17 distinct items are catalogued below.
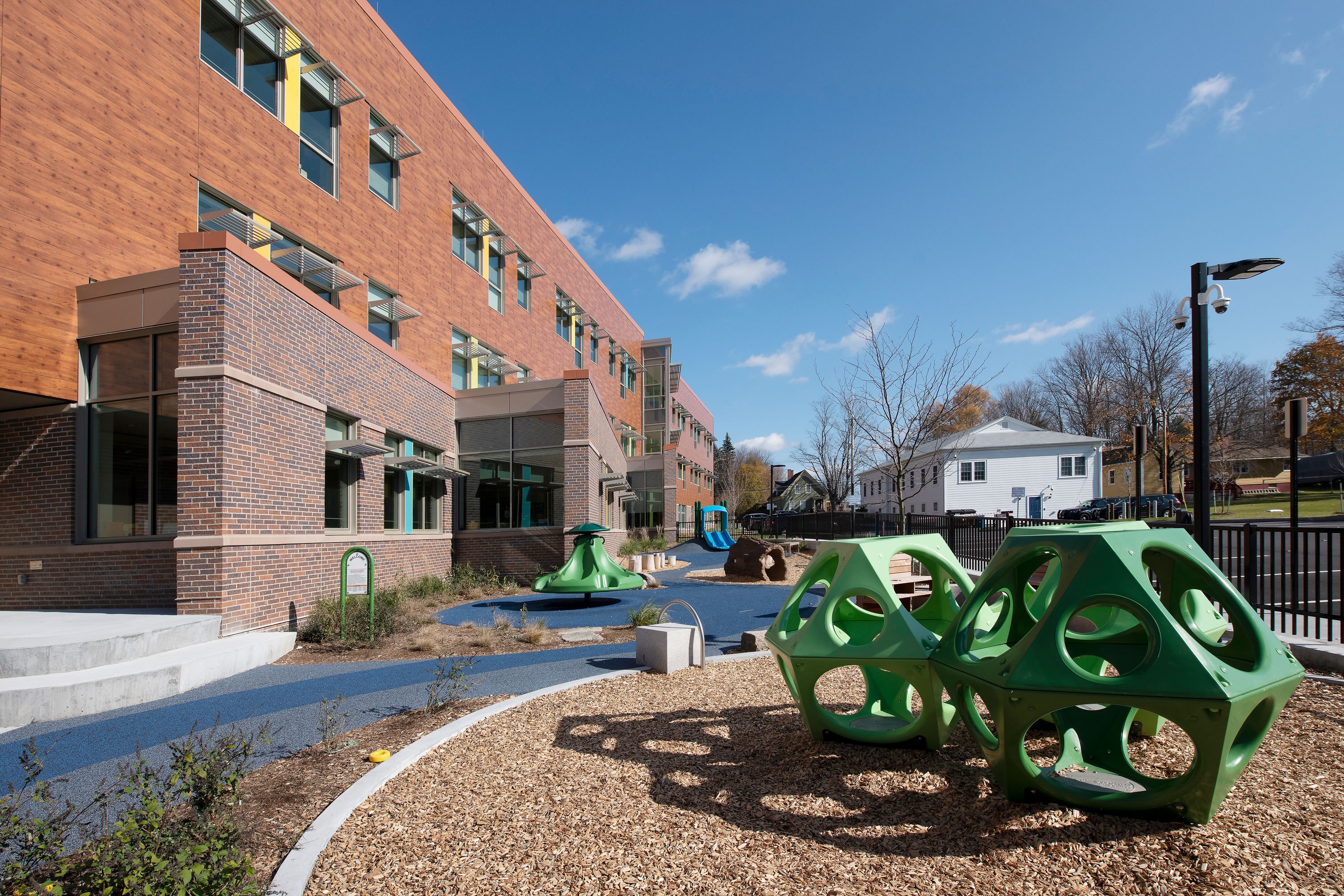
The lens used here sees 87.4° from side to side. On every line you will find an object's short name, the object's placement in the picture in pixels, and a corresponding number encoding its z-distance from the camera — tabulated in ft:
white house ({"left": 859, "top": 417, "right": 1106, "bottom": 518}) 140.87
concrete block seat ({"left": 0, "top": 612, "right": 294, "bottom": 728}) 21.93
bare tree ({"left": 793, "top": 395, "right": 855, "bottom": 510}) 119.29
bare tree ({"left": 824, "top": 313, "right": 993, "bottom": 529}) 55.11
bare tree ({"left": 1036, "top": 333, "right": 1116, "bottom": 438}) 172.86
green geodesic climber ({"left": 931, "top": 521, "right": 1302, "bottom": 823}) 10.16
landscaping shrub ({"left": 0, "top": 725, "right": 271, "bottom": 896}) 9.18
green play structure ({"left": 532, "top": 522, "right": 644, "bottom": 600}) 46.29
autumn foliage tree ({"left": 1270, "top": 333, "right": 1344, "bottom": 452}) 120.37
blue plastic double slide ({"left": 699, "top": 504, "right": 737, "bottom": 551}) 106.73
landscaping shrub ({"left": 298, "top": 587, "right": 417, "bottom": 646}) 33.19
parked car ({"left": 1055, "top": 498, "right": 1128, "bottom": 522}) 88.79
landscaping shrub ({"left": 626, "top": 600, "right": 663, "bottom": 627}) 35.65
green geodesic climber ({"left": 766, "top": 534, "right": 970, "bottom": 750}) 13.84
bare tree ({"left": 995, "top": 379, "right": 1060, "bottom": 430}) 205.98
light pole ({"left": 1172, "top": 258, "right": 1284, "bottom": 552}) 28.86
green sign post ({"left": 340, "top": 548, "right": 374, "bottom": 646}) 33.68
